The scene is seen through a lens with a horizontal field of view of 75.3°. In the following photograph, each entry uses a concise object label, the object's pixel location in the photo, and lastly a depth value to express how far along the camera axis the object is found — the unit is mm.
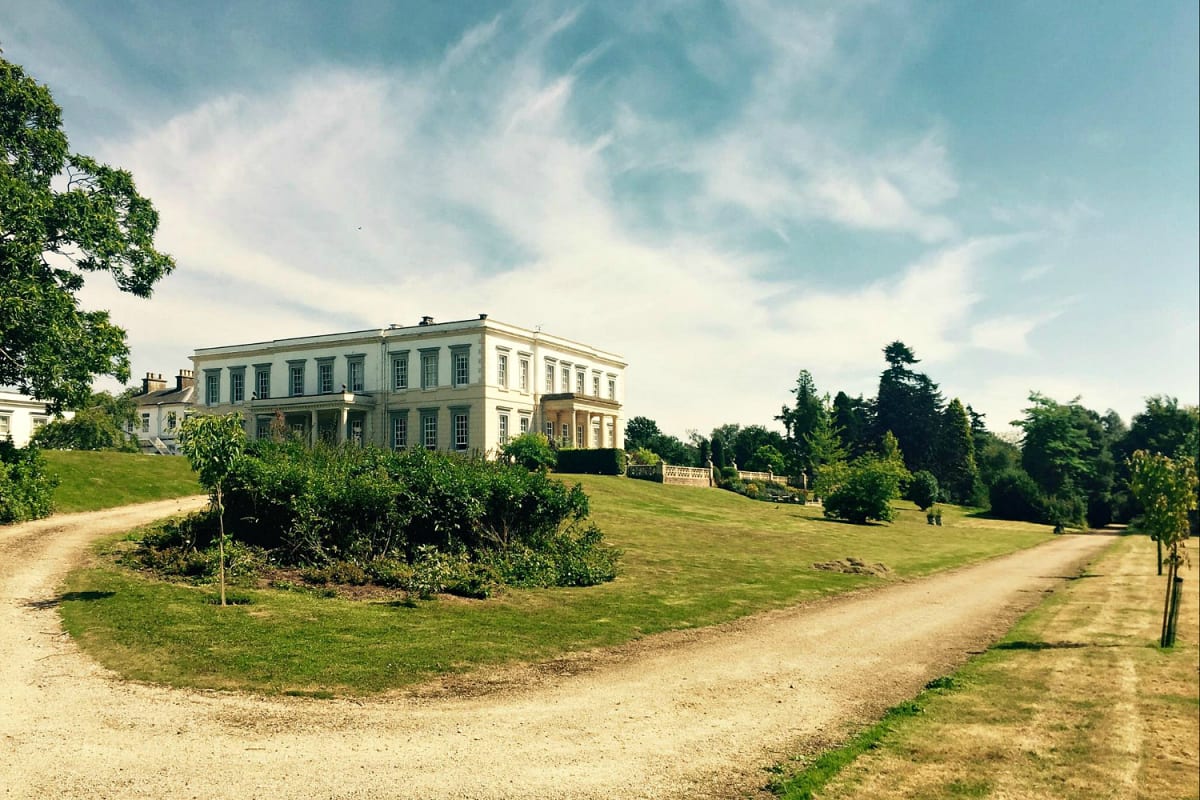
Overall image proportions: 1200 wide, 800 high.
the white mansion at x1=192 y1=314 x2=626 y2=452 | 57938
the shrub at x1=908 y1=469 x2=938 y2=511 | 61750
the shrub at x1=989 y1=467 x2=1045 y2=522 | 61656
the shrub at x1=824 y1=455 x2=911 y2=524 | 43125
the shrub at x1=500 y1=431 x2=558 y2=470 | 46562
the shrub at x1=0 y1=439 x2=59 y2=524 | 21203
